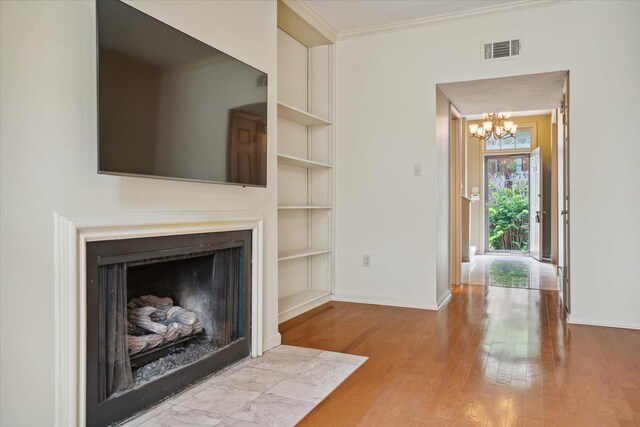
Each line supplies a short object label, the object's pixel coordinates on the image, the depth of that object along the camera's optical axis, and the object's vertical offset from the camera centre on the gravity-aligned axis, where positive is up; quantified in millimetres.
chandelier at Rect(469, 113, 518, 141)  7504 +1421
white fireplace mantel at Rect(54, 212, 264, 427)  1688 -353
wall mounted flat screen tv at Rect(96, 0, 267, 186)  1781 +495
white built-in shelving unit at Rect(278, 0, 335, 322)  4188 +435
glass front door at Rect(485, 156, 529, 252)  9500 +155
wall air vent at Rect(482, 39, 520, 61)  3963 +1422
